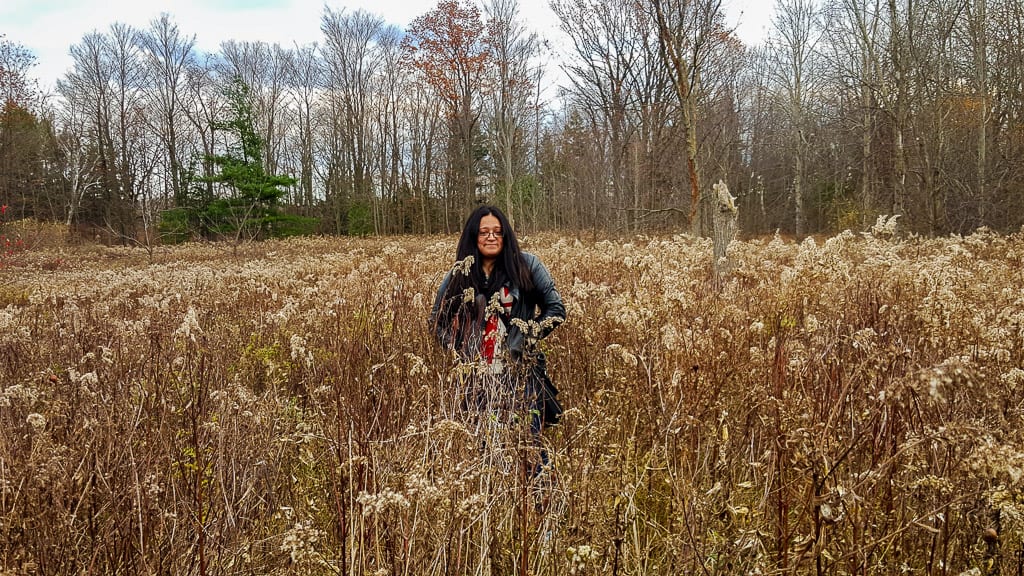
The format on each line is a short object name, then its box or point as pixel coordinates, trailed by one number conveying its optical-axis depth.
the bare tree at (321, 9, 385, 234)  37.12
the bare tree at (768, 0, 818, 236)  29.47
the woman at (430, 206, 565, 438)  3.08
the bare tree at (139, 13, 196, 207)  37.12
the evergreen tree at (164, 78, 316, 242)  31.75
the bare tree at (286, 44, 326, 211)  39.69
